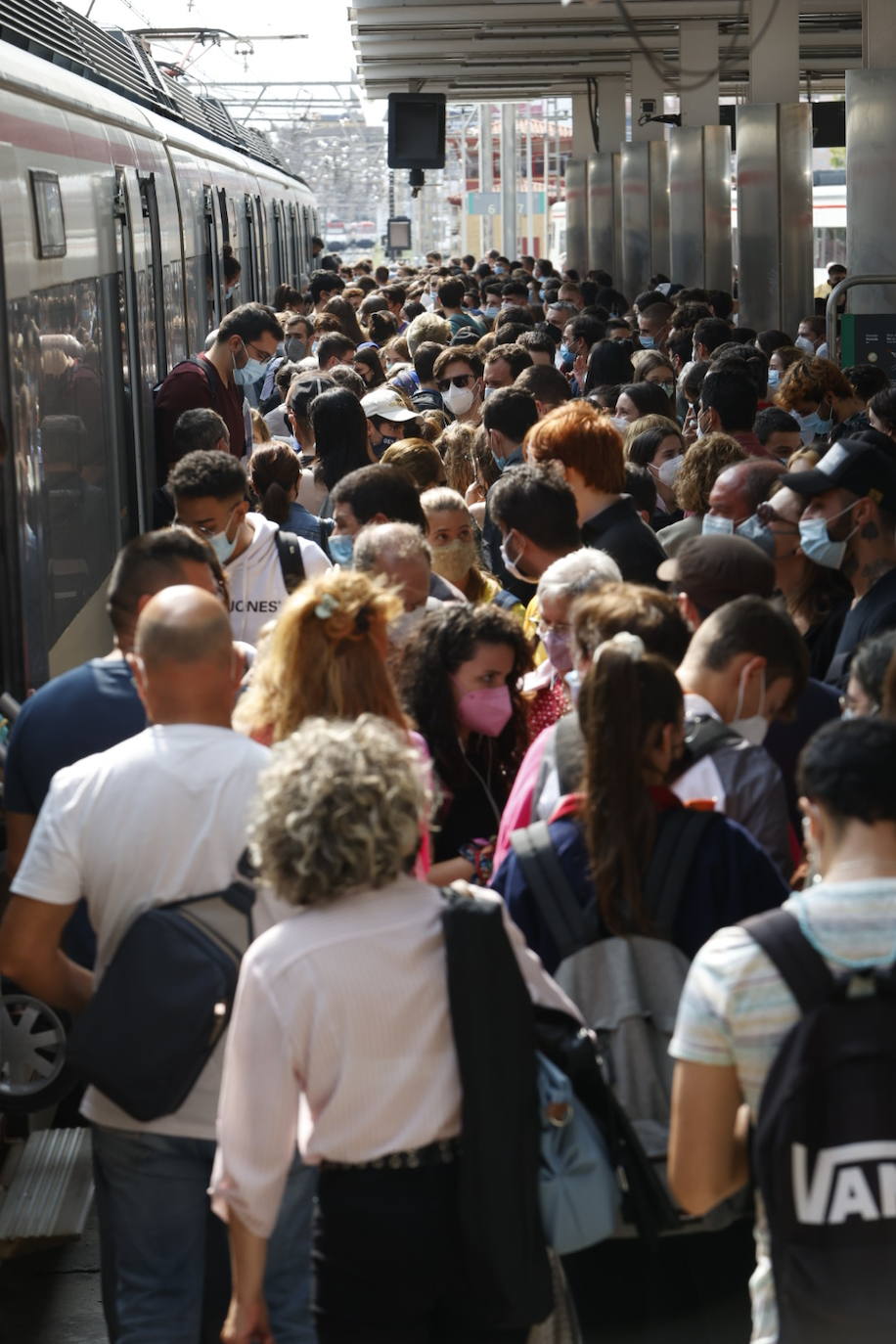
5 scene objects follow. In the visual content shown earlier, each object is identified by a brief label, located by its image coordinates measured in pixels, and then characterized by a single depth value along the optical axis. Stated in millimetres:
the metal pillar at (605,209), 32531
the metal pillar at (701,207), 23719
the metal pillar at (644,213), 28781
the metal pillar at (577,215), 36594
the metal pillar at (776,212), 18891
